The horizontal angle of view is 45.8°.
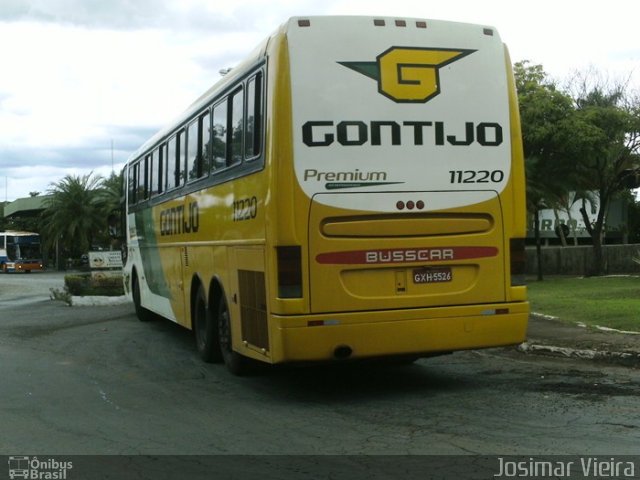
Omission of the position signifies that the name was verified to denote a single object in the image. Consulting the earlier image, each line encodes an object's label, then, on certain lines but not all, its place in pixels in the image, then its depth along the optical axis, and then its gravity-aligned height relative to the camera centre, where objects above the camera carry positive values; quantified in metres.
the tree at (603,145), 25.19 +3.24
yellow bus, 7.28 +0.55
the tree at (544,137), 25.22 +3.49
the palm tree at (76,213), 57.09 +3.45
